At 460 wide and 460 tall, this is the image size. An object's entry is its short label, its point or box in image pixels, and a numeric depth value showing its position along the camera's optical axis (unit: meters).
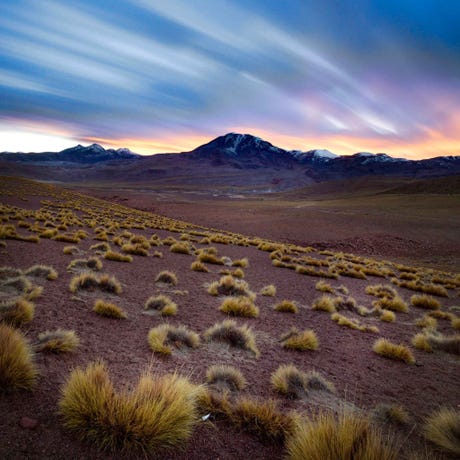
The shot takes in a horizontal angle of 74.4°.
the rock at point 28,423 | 2.61
